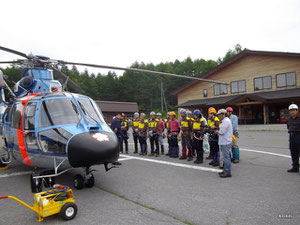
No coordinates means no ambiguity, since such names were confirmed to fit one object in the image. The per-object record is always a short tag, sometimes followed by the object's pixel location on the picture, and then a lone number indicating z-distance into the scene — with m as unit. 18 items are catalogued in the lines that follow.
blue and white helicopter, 4.57
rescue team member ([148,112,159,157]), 10.00
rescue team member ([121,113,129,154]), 11.02
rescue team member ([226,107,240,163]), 7.72
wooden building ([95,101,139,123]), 41.41
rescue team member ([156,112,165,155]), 10.00
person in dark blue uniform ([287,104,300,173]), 6.10
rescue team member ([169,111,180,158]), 9.22
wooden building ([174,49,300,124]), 23.92
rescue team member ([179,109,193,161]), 8.53
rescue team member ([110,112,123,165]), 10.38
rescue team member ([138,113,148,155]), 10.28
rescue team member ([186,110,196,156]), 8.59
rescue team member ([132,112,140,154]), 10.79
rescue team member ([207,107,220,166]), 7.46
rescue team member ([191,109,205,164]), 7.72
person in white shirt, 6.04
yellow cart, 3.63
